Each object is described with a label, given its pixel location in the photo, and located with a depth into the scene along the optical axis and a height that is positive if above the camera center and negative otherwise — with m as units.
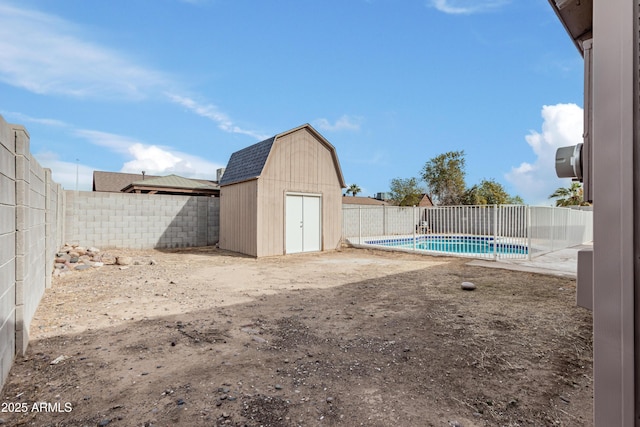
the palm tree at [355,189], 45.28 +3.73
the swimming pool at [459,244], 8.73 -1.08
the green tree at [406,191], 25.17 +2.01
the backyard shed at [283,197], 9.88 +0.61
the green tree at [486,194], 22.45 +1.53
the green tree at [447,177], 22.44 +2.81
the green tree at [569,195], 19.84 +1.35
